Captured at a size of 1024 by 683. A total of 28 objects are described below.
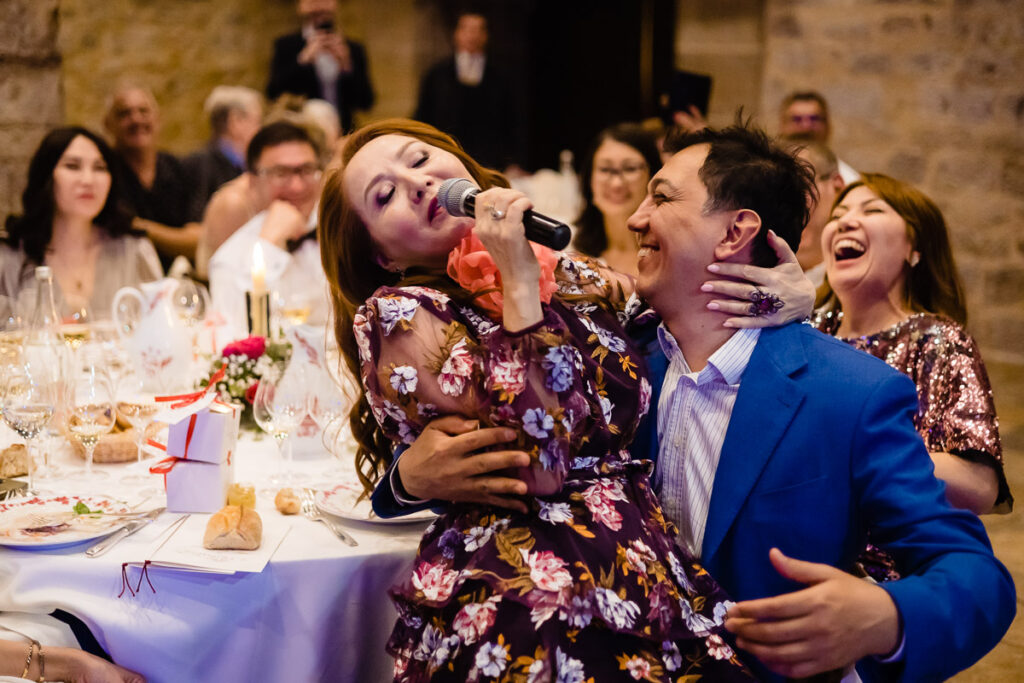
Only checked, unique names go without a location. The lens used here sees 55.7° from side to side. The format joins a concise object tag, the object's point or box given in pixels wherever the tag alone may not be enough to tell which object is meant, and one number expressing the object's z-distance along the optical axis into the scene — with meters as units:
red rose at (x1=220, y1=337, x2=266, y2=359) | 2.39
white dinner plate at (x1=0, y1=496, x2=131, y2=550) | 1.64
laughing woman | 2.07
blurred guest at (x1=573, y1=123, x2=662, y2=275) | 4.24
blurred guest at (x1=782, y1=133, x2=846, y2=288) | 3.50
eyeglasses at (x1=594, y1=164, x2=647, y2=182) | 4.22
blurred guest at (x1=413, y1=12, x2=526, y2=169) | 7.57
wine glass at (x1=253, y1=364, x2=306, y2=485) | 2.02
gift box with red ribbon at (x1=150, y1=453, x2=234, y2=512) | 1.82
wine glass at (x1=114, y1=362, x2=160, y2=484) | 2.01
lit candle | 2.69
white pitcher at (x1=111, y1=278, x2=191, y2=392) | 2.51
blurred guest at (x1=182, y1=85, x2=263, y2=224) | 6.10
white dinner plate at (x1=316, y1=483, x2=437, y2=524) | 1.79
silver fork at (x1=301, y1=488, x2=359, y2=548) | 1.73
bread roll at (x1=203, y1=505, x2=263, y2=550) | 1.66
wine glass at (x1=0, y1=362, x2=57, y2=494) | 1.88
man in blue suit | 1.33
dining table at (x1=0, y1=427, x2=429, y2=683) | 1.60
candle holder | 2.75
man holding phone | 6.94
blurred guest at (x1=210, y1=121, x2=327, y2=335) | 3.44
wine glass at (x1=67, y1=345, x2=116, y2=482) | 1.93
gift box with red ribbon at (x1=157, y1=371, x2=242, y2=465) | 1.82
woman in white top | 3.85
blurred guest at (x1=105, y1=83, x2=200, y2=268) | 5.53
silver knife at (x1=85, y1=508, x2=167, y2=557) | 1.63
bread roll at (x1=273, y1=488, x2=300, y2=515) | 1.83
